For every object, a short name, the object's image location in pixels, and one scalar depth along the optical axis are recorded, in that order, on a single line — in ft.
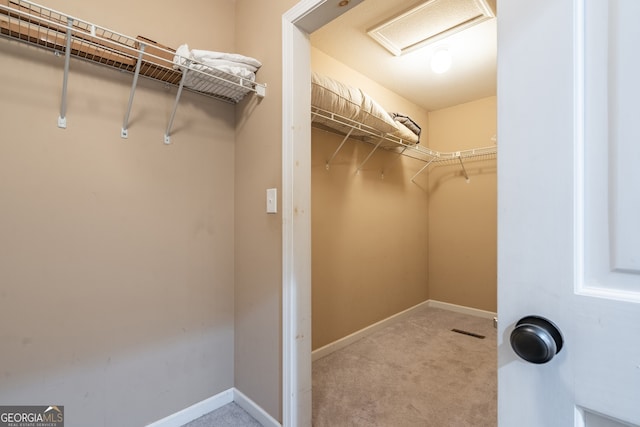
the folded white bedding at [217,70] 4.21
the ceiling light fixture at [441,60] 7.04
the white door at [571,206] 1.33
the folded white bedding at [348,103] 6.03
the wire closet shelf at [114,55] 3.45
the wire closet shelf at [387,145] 6.88
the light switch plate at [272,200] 4.61
